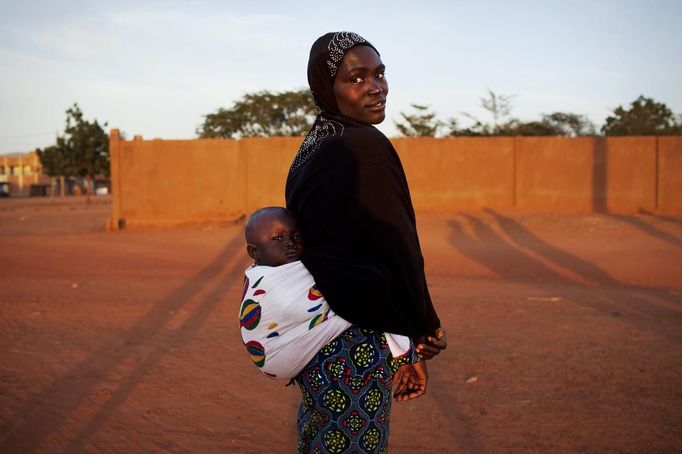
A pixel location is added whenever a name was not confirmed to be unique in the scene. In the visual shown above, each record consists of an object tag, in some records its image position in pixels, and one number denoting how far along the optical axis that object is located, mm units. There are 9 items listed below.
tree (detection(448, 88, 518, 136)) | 23406
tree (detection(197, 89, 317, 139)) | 32219
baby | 1746
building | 58844
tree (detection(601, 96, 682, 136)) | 26344
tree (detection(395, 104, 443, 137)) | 24391
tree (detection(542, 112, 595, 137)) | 27375
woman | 1735
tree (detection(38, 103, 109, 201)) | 36094
